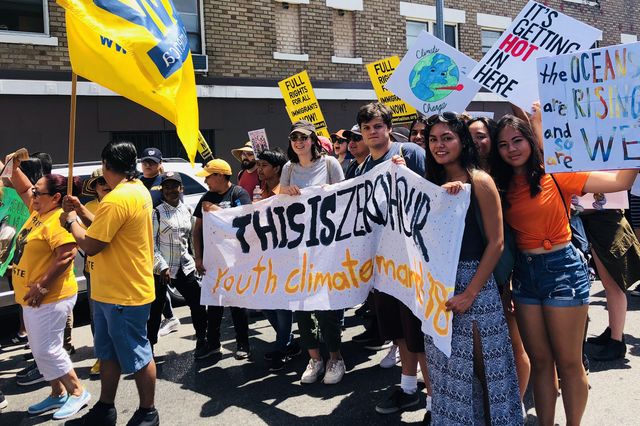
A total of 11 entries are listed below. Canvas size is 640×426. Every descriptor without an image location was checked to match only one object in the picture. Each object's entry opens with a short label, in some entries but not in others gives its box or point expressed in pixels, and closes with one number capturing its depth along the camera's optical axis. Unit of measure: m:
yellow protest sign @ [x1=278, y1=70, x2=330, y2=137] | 8.83
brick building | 10.59
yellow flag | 3.49
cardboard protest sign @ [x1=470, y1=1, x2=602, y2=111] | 4.38
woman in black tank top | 3.03
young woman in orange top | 3.10
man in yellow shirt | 3.67
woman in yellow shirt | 4.12
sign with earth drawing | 5.86
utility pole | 11.30
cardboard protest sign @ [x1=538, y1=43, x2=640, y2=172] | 2.89
